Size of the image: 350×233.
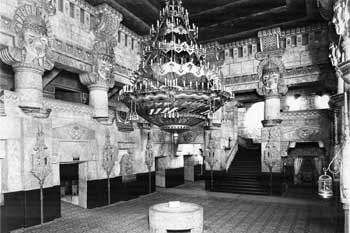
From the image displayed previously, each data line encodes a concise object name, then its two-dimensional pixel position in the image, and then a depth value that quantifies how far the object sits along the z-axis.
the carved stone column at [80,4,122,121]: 9.16
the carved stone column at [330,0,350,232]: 4.48
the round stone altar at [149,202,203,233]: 5.84
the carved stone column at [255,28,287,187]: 11.40
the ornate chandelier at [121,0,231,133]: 4.93
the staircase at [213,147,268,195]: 11.64
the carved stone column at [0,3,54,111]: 6.76
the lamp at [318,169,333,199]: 5.01
